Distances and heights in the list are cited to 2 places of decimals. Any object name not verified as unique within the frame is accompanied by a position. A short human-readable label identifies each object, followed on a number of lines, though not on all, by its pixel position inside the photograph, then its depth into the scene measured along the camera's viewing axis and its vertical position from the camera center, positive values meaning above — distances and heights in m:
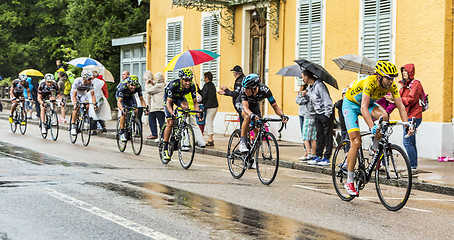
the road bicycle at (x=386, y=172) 8.49 -0.65
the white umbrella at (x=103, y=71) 24.04 +1.52
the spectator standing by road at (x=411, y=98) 12.66 +0.42
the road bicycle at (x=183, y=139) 12.88 -0.44
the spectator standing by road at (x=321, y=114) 13.97 +0.10
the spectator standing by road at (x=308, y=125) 14.41 -0.13
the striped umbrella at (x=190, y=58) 17.39 +1.46
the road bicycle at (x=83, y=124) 17.77 -0.26
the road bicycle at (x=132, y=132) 15.36 -0.38
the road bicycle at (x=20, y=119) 21.05 -0.19
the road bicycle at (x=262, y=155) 10.83 -0.59
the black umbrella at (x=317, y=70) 13.82 +0.96
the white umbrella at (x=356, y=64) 14.20 +1.13
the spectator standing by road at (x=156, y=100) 19.61 +0.43
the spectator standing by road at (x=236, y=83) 16.46 +0.80
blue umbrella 23.81 +1.78
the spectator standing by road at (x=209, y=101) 18.06 +0.41
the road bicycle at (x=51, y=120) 18.91 -0.19
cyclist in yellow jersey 8.87 +0.23
